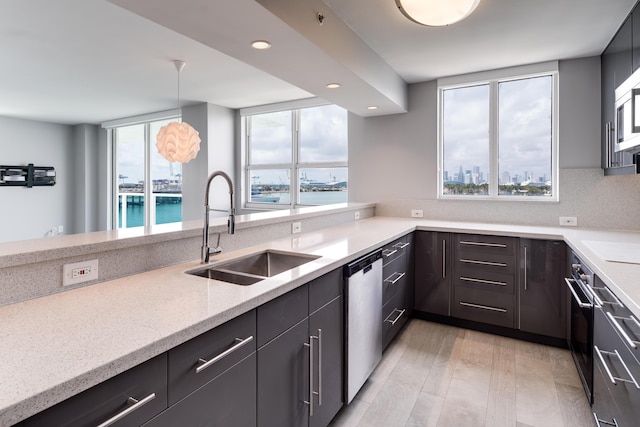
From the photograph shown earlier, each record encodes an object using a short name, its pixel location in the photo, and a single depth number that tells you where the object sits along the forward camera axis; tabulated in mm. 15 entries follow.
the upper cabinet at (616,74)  2170
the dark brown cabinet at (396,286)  2444
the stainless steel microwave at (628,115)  1860
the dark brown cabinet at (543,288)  2641
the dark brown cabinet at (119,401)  691
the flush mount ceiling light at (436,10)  1796
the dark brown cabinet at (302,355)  1271
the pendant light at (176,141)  3730
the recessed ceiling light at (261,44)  2057
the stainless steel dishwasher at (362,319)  1883
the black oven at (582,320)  1840
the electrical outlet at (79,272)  1262
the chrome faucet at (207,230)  1719
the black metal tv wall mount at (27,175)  5888
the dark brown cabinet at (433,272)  3059
